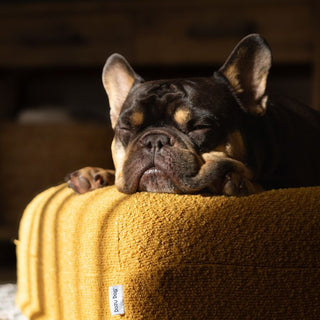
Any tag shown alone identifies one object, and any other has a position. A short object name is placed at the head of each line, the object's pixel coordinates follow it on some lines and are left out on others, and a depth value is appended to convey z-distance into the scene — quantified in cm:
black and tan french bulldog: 109
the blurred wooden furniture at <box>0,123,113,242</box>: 239
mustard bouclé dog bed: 90
